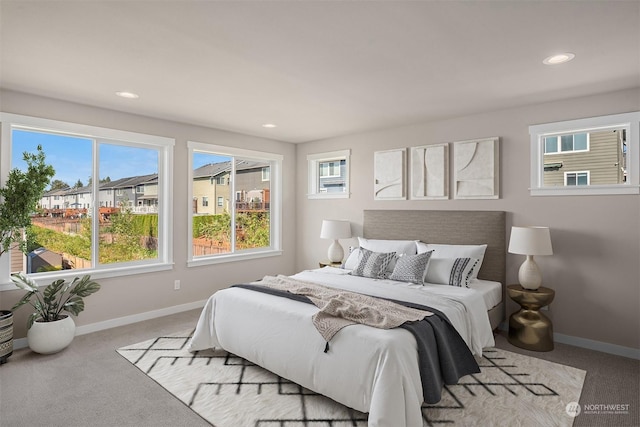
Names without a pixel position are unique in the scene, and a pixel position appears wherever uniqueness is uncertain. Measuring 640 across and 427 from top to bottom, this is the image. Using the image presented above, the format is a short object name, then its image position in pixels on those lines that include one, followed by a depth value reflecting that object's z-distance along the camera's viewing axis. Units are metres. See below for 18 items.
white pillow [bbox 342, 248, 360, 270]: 4.35
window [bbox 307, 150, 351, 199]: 5.46
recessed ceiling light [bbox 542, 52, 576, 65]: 2.59
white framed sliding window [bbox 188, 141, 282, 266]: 4.96
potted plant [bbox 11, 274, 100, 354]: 3.22
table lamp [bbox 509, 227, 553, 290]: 3.37
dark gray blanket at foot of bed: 2.28
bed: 2.14
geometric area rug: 2.31
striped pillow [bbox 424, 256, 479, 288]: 3.61
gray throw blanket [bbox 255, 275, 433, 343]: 2.45
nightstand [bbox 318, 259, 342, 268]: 5.09
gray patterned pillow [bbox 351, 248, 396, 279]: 3.92
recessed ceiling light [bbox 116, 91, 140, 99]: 3.44
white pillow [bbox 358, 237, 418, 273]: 4.27
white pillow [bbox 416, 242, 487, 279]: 3.87
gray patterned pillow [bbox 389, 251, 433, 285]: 3.67
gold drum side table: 3.40
